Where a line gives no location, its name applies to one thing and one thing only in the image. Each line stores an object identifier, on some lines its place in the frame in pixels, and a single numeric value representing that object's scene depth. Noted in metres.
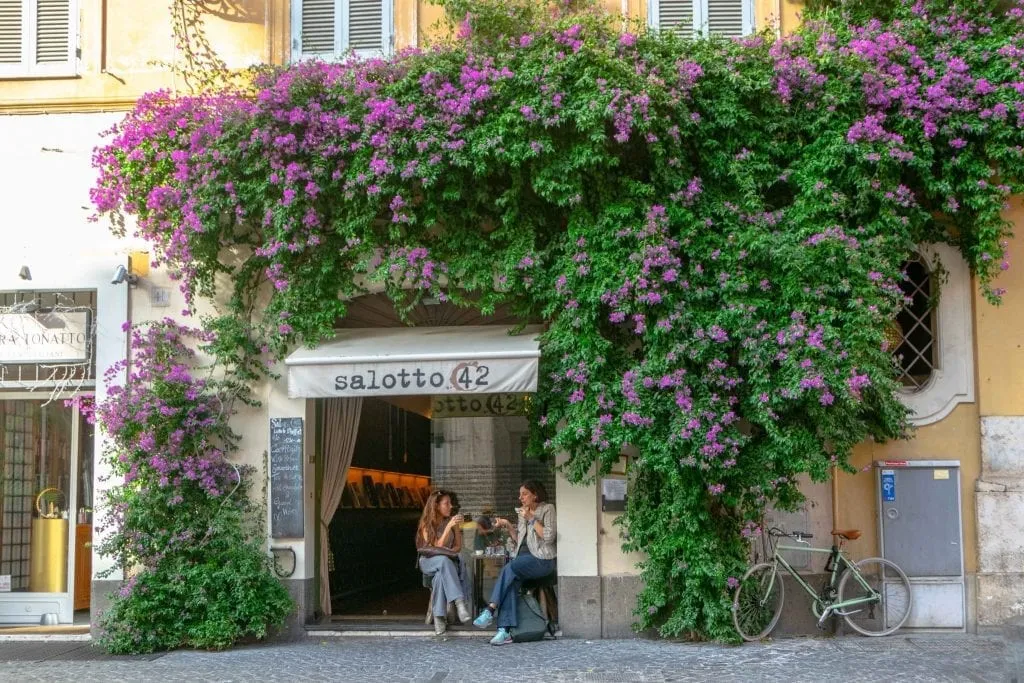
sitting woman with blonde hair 10.77
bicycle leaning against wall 9.93
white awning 9.95
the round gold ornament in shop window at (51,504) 11.92
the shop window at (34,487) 11.84
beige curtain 11.52
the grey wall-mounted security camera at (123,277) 10.81
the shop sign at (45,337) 11.30
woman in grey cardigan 10.37
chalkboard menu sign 10.71
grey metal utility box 10.30
